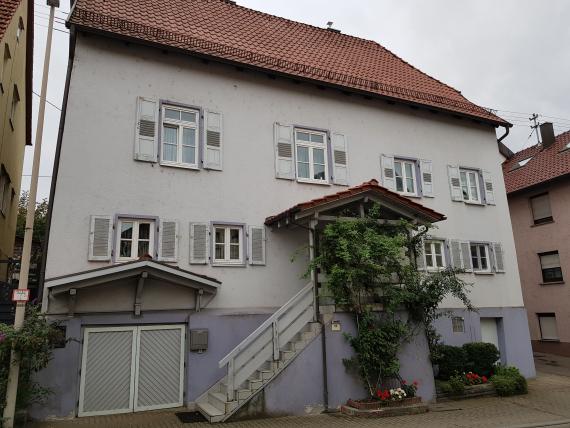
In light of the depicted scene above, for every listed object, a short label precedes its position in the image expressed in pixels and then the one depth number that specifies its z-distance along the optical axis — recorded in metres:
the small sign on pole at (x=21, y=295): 7.86
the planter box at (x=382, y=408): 9.46
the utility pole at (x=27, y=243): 7.67
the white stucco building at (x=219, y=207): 9.77
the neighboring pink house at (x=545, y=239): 20.20
